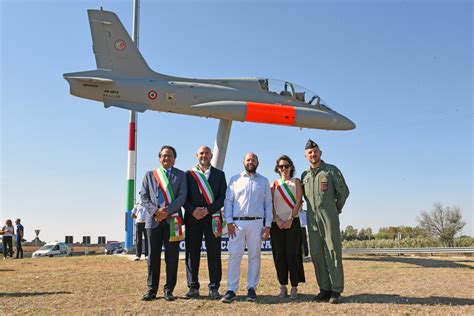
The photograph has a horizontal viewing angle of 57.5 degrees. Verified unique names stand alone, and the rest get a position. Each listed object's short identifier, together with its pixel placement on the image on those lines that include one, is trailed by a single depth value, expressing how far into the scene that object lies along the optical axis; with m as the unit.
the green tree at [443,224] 38.88
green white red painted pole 20.33
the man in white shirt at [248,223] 5.94
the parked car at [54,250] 26.85
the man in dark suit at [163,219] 5.91
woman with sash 6.05
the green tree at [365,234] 52.20
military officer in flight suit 5.78
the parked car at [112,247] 33.38
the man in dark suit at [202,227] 6.13
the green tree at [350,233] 52.81
